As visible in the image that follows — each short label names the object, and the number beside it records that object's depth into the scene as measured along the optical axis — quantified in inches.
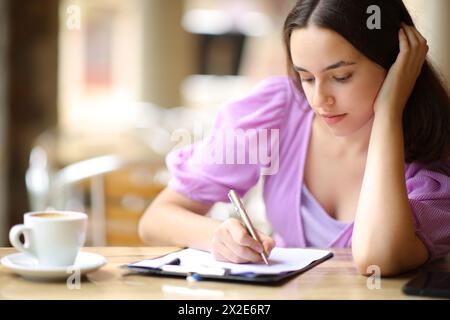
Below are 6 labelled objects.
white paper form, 89.7
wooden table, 83.8
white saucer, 86.2
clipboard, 86.9
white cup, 87.7
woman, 93.9
